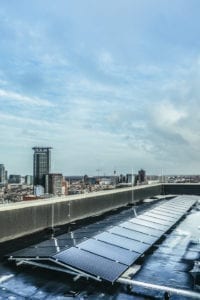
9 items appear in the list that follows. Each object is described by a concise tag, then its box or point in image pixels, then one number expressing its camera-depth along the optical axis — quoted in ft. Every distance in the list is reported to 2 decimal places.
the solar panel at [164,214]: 49.12
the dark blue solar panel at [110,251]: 24.64
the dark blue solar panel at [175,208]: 58.11
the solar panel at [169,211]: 53.11
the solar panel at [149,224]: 38.68
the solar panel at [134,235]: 31.38
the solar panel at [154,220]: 42.29
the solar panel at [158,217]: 45.25
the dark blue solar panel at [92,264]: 21.48
